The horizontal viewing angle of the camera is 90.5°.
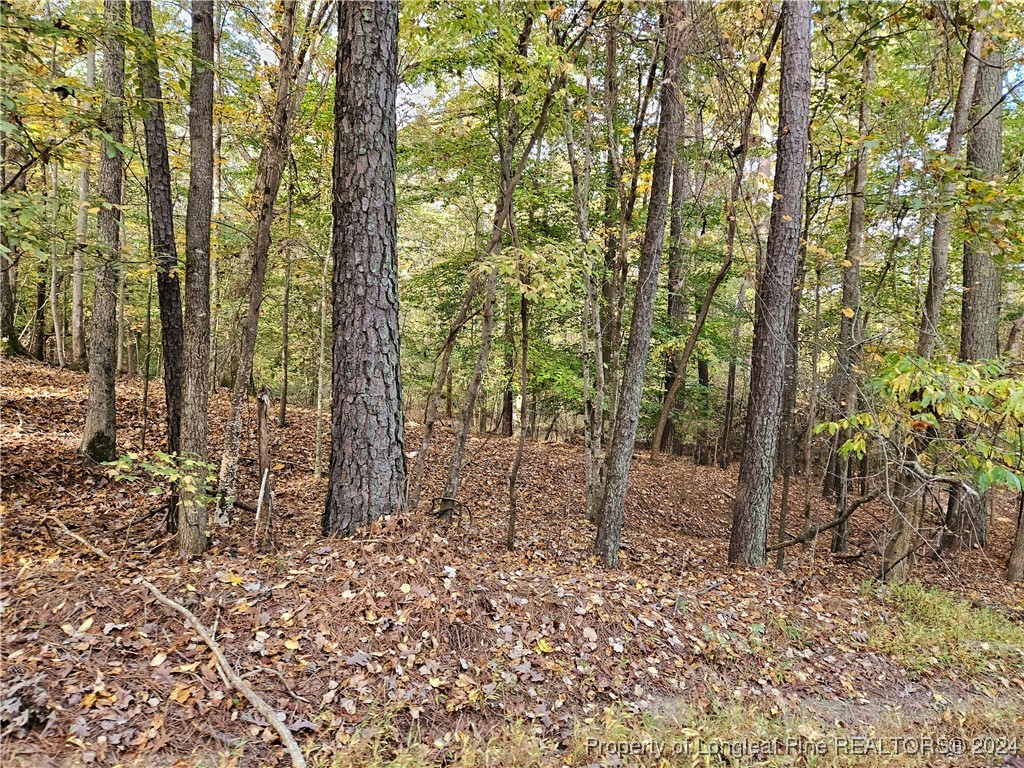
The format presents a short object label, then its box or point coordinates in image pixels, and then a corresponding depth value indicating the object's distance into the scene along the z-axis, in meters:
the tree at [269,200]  5.90
